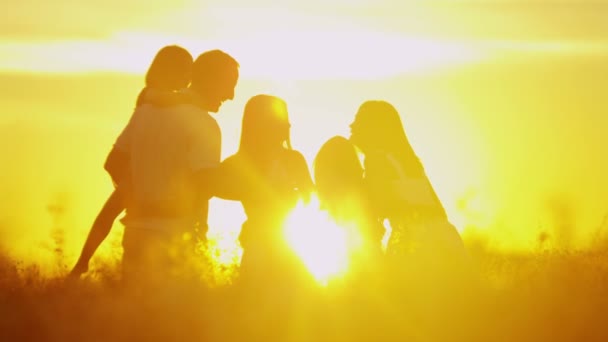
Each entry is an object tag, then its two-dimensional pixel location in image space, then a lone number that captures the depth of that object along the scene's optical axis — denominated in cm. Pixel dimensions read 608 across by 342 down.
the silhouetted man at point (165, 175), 973
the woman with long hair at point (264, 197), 966
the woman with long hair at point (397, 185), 1096
